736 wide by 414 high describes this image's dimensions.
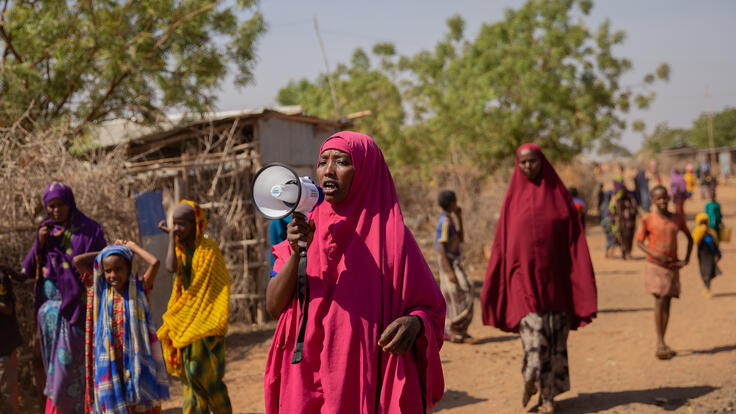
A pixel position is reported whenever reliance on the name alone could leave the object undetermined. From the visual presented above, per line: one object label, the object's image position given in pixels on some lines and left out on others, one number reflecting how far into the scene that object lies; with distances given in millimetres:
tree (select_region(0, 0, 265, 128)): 9336
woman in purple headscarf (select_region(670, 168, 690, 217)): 20916
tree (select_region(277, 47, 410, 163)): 24797
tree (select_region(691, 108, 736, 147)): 51281
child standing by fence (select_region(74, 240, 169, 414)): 4395
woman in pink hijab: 2600
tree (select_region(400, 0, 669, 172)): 22484
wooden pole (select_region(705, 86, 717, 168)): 41325
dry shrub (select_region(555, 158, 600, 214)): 25141
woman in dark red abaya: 5543
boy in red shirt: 7078
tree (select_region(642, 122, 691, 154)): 63781
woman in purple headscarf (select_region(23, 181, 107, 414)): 4922
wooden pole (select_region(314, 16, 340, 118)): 24059
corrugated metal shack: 9398
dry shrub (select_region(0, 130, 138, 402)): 6227
